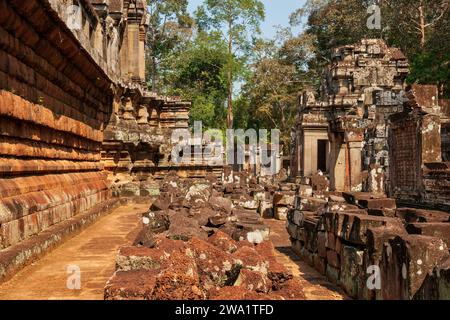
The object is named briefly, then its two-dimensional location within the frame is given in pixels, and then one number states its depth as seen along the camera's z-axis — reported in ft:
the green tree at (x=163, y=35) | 127.34
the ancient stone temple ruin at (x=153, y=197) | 11.59
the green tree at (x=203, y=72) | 117.91
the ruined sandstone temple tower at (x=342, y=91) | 75.20
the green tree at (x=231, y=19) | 118.42
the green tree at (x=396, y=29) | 85.15
